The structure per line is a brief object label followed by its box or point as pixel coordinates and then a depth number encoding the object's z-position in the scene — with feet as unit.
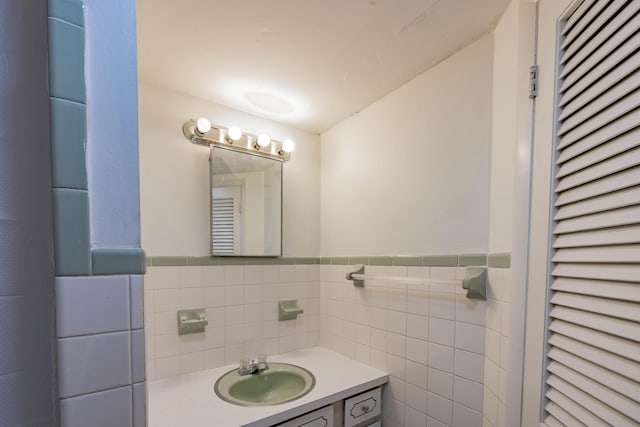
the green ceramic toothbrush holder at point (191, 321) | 4.31
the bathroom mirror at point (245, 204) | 4.82
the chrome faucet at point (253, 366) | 4.53
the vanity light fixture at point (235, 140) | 4.58
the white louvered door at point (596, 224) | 1.70
